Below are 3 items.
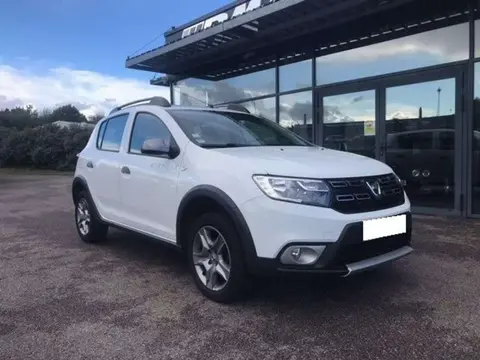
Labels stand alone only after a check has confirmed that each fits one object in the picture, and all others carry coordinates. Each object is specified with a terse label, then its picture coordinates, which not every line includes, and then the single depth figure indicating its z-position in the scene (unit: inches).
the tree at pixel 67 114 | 2142.5
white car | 118.3
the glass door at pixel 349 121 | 328.8
